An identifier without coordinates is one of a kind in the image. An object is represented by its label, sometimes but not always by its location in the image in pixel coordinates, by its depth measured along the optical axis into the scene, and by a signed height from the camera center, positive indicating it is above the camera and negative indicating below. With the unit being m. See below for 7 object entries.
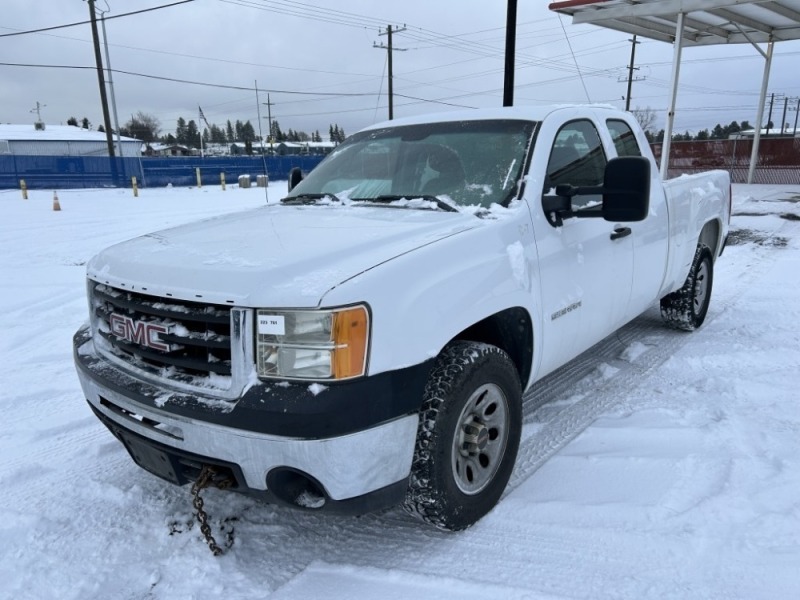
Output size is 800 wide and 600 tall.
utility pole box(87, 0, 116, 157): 30.23 +3.40
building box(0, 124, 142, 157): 62.09 +0.12
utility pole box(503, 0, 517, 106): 13.94 +2.09
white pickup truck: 2.09 -0.68
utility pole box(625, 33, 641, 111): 52.53 +6.04
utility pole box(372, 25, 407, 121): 42.84 +6.80
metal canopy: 12.27 +2.67
